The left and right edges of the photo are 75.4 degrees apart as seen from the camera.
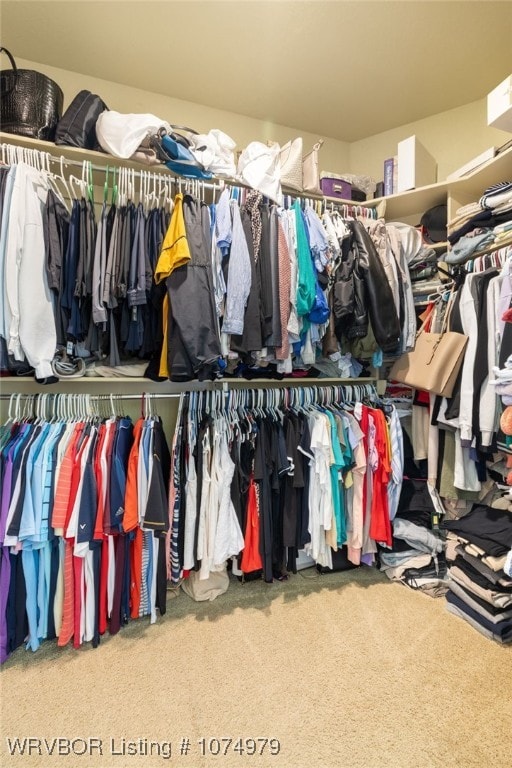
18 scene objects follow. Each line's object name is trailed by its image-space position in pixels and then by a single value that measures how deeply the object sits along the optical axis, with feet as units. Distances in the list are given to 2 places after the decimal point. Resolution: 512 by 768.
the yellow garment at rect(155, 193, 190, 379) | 4.57
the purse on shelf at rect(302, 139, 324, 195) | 6.29
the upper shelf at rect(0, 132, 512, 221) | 5.16
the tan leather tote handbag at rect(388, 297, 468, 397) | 5.77
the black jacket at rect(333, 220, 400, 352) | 5.56
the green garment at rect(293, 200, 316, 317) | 5.27
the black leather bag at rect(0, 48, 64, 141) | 4.95
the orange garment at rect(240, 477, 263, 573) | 5.78
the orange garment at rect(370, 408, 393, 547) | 6.25
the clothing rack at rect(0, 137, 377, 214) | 4.98
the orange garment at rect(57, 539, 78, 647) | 4.84
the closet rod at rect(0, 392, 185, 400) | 5.47
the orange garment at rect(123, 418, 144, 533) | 4.91
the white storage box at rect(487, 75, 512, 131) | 4.76
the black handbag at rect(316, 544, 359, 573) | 6.82
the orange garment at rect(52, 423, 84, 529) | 4.63
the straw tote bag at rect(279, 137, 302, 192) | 6.21
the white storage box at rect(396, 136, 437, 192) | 6.83
